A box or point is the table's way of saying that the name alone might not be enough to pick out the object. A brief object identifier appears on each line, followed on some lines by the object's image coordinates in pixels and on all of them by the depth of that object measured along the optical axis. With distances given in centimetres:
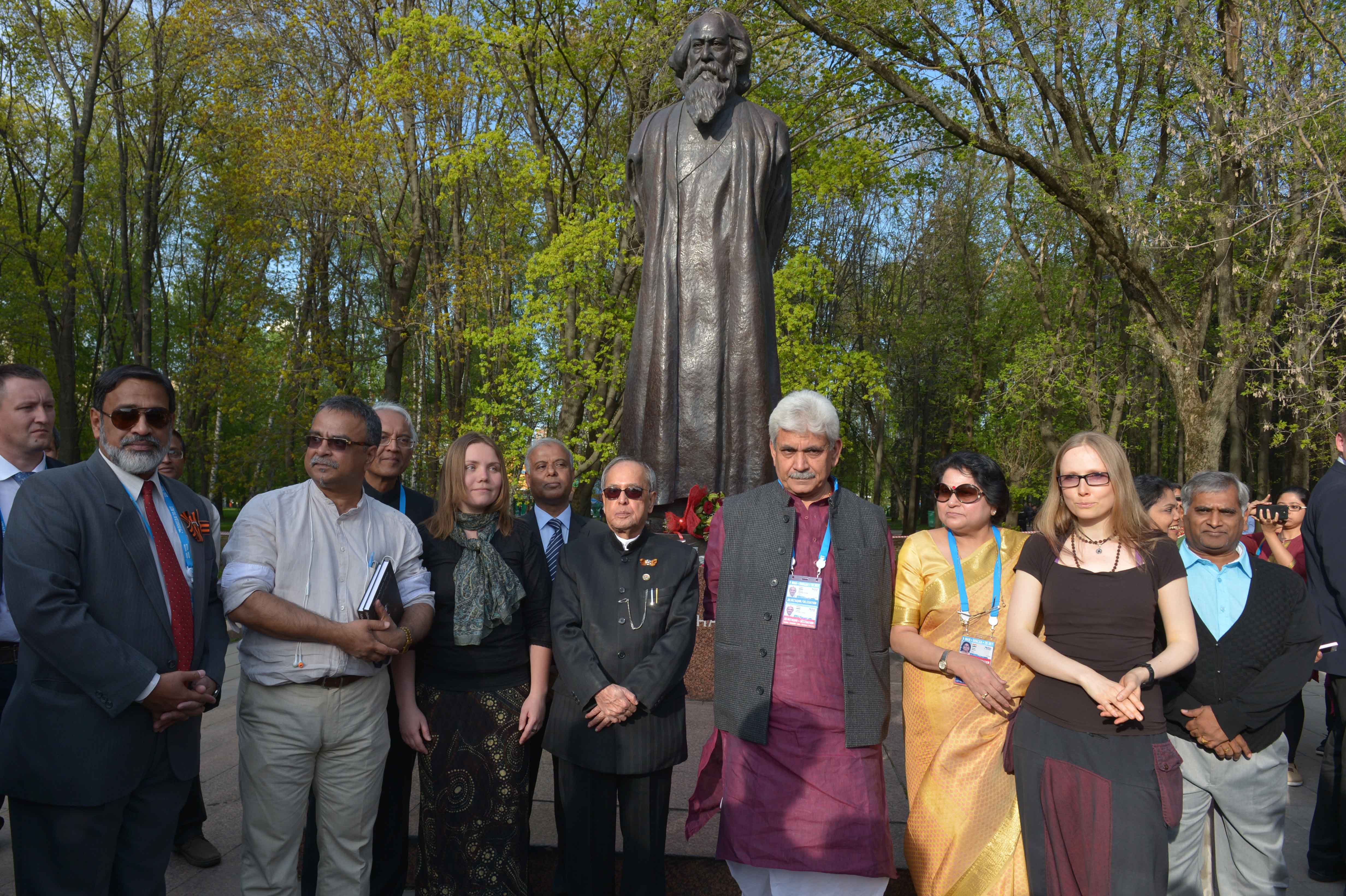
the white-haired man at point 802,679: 289
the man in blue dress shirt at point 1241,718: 315
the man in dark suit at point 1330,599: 394
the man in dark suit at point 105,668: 254
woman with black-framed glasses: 267
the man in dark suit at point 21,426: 360
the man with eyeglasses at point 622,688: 308
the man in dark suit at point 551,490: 420
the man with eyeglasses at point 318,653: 290
